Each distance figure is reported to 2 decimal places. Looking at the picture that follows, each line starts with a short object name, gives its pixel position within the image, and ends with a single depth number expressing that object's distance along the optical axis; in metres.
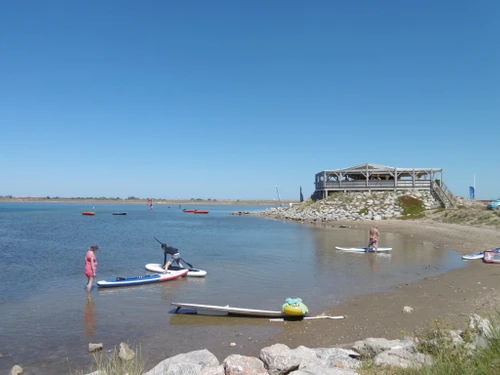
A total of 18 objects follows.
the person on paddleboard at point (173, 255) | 19.02
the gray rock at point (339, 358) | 6.96
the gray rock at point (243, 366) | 6.61
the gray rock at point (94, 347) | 9.91
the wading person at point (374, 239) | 25.61
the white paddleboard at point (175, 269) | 18.89
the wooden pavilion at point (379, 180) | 54.35
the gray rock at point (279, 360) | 6.90
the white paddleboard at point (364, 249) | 25.99
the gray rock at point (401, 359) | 6.16
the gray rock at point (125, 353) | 9.09
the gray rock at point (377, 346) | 7.51
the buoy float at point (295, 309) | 11.84
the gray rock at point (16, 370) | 8.50
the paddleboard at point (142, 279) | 16.69
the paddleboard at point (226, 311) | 12.15
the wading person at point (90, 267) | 16.30
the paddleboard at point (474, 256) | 21.73
